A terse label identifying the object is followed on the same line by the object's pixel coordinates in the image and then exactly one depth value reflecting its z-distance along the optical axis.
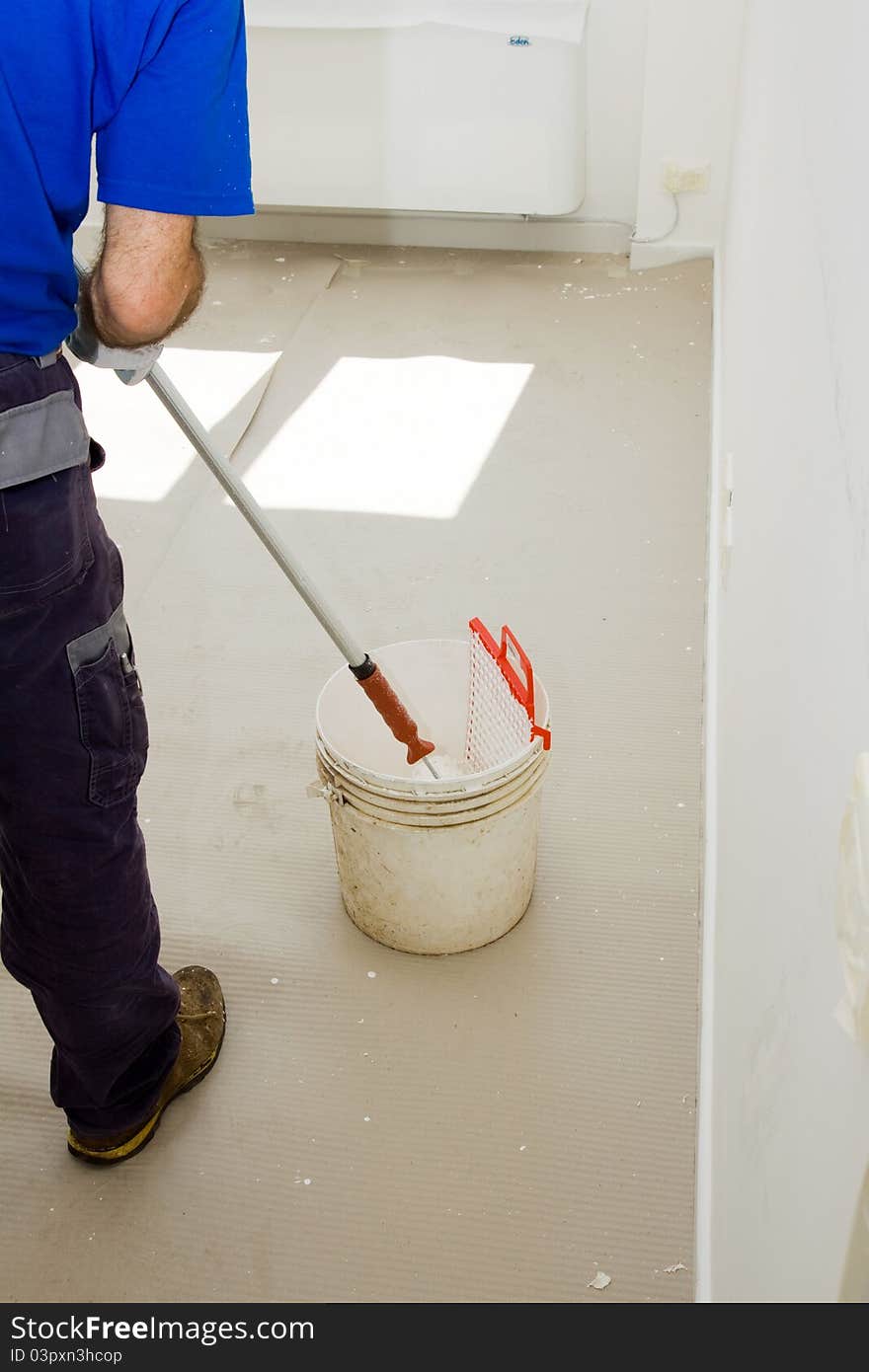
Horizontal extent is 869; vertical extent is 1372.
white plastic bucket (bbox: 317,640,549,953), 1.48
